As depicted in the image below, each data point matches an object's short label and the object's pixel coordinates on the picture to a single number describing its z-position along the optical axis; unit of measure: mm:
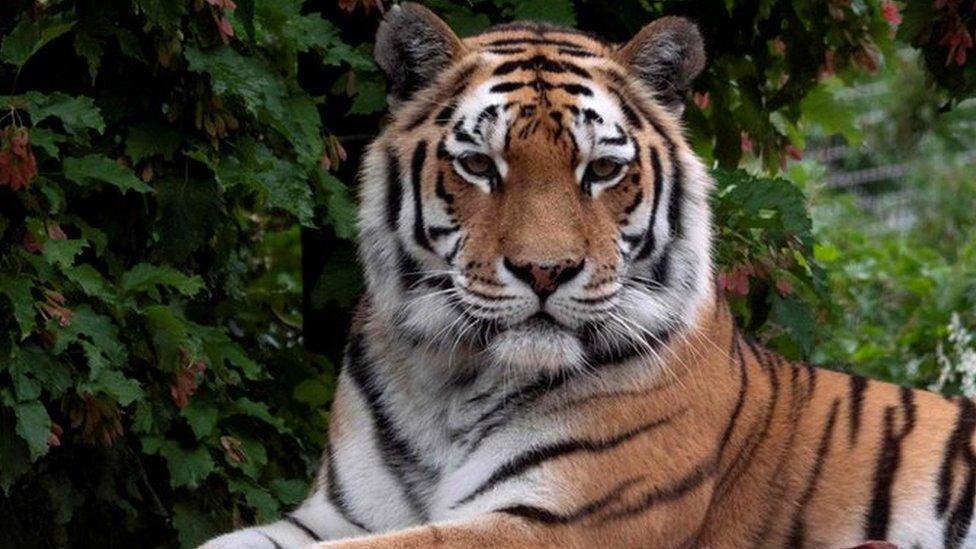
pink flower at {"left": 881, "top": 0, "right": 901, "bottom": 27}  10297
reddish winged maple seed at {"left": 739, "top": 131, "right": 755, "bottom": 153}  11399
